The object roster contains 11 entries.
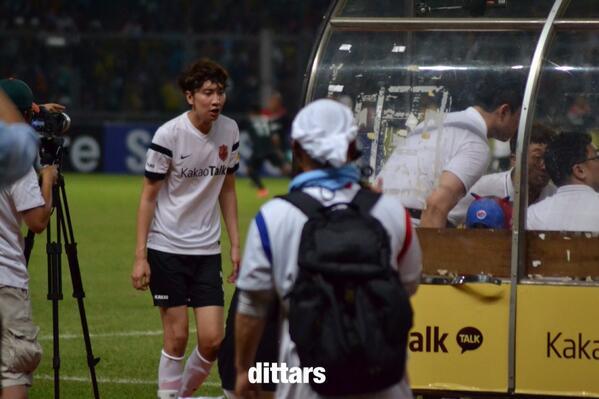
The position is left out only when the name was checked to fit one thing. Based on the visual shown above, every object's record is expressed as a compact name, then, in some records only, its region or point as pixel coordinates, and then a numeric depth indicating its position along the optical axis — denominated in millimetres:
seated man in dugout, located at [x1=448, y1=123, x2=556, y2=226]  16203
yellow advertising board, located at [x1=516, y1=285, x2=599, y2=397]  15937
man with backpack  10344
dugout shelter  16078
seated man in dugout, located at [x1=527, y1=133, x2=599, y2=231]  16219
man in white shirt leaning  16500
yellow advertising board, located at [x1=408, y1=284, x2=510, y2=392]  16312
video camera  15836
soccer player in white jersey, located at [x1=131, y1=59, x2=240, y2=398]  17812
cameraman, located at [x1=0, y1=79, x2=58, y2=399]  14383
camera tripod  16672
